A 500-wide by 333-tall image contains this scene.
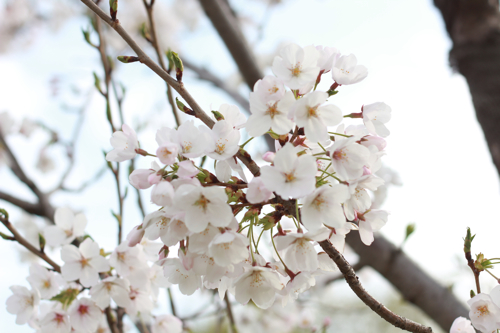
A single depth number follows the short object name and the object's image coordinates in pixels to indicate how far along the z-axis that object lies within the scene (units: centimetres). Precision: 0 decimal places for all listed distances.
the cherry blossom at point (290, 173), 55
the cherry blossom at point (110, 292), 93
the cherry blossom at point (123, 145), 68
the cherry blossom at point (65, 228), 108
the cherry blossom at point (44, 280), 101
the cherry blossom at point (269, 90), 60
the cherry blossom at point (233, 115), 69
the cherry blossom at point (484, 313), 73
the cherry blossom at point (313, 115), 57
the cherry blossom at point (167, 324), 122
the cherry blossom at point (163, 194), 56
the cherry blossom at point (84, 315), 96
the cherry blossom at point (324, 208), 56
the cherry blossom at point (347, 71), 66
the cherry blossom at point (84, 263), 92
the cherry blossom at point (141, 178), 63
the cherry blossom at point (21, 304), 105
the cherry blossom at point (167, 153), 59
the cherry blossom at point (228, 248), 56
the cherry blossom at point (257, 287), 66
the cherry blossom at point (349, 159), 59
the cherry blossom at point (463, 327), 83
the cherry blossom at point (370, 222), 69
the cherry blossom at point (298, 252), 63
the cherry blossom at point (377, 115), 67
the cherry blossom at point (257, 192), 57
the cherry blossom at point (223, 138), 60
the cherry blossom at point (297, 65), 61
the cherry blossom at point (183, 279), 70
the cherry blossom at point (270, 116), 59
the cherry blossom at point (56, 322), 96
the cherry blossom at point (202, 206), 55
